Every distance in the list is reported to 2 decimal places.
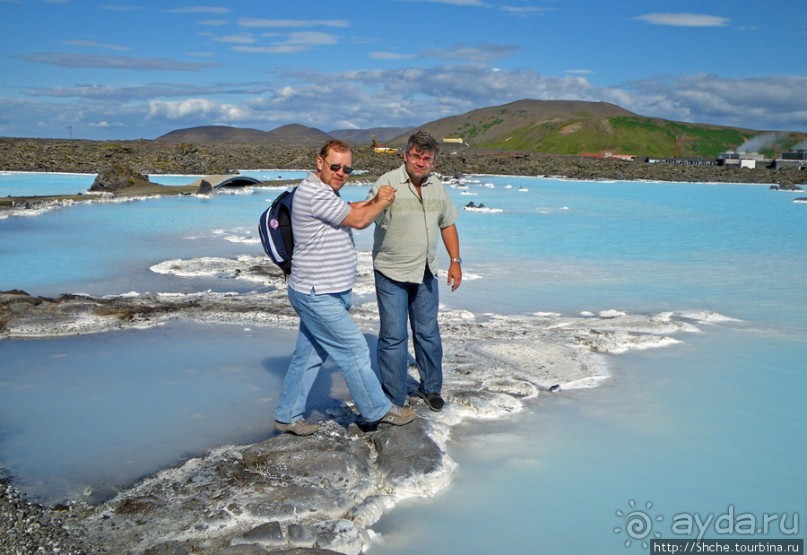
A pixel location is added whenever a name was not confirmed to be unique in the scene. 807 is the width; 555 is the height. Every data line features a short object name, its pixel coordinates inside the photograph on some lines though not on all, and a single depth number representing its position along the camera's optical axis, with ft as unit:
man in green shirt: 13.29
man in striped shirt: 11.34
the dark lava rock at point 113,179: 74.90
